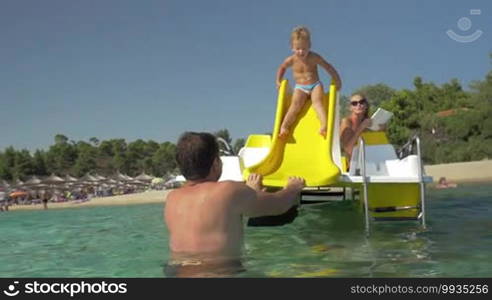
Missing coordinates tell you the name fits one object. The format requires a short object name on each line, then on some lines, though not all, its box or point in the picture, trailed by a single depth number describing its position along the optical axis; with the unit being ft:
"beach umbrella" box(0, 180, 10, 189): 171.73
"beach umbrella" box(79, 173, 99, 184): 177.37
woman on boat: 25.50
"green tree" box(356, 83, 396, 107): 168.76
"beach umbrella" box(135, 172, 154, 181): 186.09
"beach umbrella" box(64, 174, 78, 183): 175.68
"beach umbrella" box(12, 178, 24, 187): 172.14
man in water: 10.09
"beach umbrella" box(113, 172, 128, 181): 181.72
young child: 23.44
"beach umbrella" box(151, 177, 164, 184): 156.15
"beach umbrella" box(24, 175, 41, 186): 168.45
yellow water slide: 21.08
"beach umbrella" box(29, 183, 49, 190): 168.51
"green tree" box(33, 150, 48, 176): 221.46
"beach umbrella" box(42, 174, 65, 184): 172.24
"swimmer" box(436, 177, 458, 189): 64.03
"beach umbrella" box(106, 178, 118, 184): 176.19
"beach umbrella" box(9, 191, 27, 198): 147.95
